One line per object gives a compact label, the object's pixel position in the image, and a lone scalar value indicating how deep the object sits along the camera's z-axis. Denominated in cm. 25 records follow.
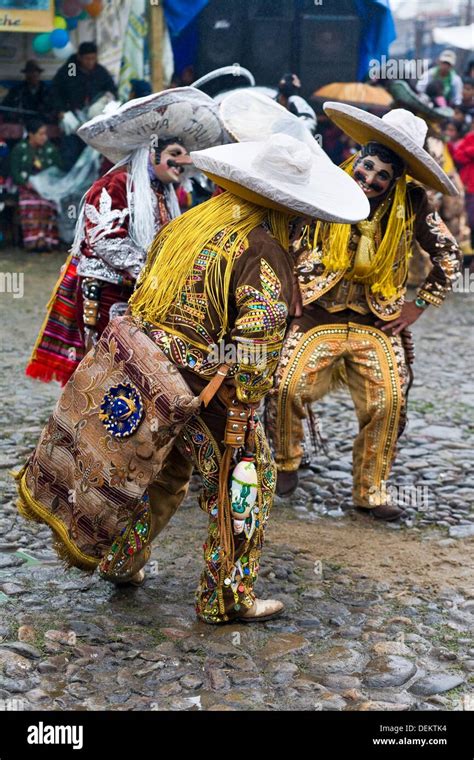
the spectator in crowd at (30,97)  1284
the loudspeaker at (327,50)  1259
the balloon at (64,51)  1310
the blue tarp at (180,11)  1244
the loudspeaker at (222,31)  1248
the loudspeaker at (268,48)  1246
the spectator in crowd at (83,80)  1264
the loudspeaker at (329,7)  1243
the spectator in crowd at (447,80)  1461
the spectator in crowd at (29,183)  1263
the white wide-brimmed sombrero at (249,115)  428
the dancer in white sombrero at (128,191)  502
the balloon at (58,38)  1267
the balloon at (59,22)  1270
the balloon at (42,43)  1281
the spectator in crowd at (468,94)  1409
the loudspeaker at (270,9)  1245
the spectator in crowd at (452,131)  1283
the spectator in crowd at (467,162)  1241
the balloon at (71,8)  1277
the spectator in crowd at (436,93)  1321
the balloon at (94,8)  1289
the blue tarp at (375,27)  1244
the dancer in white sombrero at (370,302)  522
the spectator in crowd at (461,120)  1381
